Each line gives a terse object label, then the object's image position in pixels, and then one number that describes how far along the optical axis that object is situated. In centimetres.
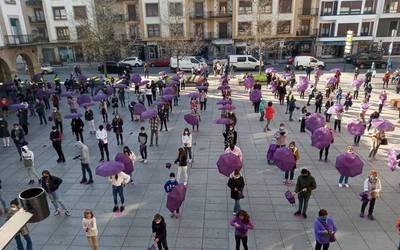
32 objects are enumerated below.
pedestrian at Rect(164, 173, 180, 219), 951
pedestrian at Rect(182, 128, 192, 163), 1290
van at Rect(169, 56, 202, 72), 3961
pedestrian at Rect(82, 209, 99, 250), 809
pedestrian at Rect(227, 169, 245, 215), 952
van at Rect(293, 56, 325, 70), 3874
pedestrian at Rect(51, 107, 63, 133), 1698
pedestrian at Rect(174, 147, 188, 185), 1138
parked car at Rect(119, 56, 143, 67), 4438
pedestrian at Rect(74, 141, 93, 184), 1149
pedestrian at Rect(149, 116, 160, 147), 1515
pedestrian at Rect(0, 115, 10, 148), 1605
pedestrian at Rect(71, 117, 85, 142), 1573
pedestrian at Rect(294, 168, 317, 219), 931
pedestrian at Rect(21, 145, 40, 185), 1179
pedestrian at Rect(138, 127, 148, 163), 1344
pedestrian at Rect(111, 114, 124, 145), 1511
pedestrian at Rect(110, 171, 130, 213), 1003
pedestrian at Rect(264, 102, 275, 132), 1700
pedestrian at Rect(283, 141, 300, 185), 1120
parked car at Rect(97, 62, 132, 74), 4058
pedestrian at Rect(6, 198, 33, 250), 803
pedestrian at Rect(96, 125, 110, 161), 1349
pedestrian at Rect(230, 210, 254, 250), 781
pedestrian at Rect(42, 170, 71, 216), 982
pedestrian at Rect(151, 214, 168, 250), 781
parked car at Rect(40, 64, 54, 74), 4259
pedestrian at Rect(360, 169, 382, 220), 937
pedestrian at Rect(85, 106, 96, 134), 1705
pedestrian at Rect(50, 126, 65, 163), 1362
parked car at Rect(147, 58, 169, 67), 4497
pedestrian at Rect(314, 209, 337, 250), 762
